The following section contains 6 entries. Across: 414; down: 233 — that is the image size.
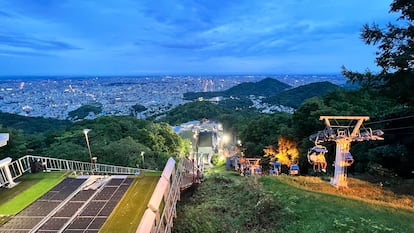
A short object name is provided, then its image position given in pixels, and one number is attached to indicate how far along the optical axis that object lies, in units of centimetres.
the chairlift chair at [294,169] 1809
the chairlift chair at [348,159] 1120
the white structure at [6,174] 762
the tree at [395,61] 1019
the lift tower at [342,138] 1063
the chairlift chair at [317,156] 1170
